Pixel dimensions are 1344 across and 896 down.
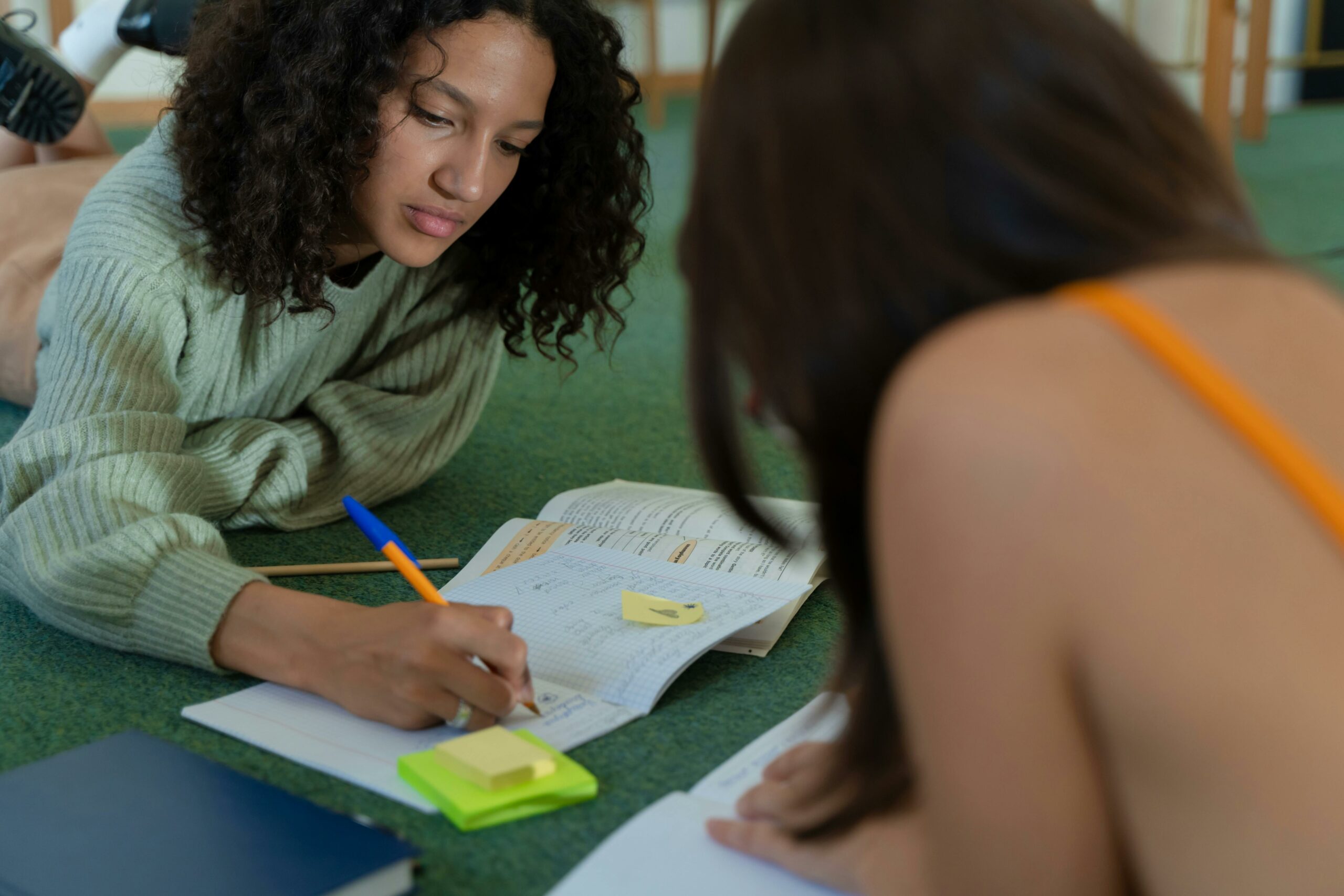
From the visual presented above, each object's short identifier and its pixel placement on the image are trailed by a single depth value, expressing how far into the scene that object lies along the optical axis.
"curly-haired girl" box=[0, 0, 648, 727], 0.97
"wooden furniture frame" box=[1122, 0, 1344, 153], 3.05
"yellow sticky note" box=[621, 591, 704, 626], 1.01
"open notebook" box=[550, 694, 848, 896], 0.69
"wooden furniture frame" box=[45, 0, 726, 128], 4.58
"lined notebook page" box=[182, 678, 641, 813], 0.83
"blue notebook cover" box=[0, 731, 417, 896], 0.68
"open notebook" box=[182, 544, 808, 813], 0.85
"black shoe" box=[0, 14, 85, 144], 1.60
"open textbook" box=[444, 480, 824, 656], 1.12
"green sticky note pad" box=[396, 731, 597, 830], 0.76
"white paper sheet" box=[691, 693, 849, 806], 0.79
